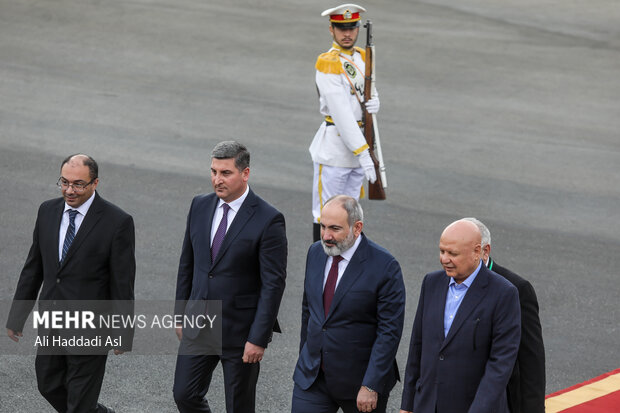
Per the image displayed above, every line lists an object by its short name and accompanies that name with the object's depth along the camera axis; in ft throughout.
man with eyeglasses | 43.06
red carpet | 49.06
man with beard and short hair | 39.14
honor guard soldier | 61.98
